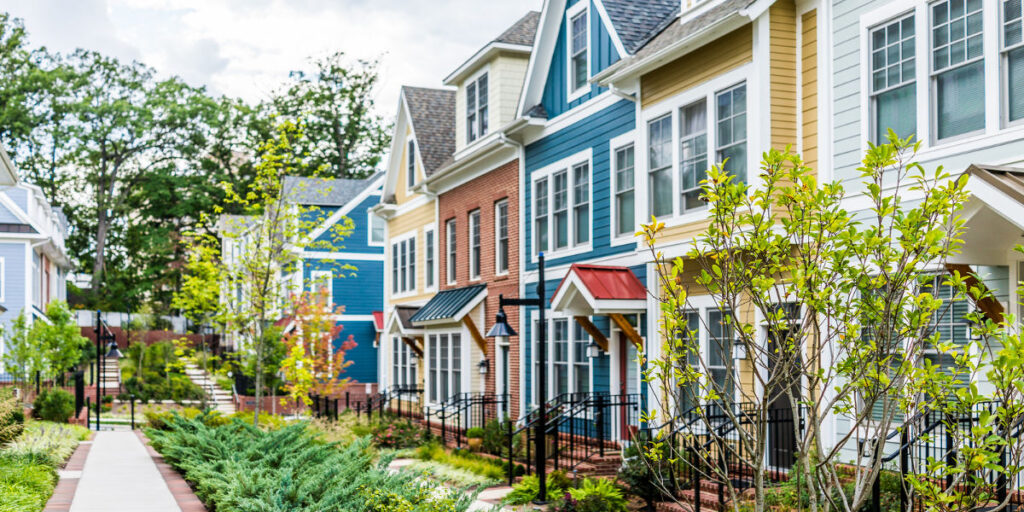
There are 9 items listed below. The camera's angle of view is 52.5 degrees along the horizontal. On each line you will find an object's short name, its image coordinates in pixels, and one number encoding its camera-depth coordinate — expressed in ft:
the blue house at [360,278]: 134.82
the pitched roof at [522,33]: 77.77
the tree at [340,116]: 195.93
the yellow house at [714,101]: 44.32
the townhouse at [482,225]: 75.20
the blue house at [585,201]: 58.18
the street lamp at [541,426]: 46.60
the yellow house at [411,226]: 94.12
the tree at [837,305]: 18.17
